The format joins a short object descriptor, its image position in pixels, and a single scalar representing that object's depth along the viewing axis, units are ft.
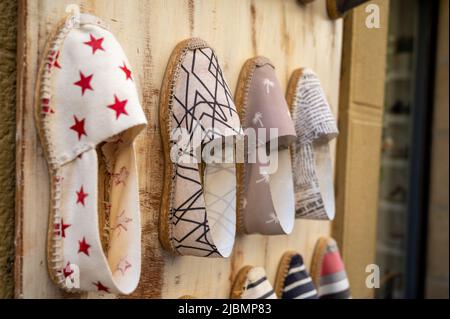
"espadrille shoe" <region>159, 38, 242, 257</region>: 2.01
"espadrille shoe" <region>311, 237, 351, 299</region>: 3.16
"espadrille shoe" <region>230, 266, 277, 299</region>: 2.54
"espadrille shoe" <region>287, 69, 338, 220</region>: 2.73
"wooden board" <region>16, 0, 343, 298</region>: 1.64
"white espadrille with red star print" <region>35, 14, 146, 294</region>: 1.65
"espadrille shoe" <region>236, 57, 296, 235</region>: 2.40
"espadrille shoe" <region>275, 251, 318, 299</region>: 2.83
